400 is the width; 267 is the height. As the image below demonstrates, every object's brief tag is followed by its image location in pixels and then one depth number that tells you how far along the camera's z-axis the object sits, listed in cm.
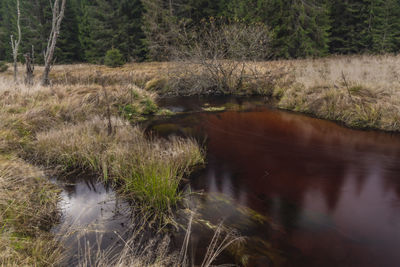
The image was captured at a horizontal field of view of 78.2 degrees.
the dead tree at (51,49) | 1088
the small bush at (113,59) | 2045
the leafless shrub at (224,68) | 1331
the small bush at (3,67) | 1849
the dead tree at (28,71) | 1062
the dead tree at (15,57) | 1140
